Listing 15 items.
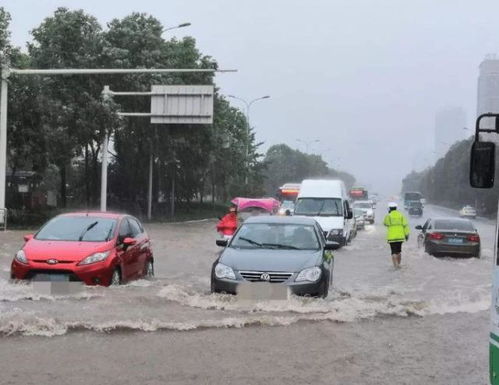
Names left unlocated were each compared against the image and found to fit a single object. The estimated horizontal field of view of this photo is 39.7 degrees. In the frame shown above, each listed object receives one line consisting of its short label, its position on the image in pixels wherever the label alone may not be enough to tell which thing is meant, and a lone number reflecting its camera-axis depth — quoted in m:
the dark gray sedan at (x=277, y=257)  9.52
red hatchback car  10.38
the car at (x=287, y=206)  25.94
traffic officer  17.69
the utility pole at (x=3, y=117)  23.84
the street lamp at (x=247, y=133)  61.61
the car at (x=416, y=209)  70.72
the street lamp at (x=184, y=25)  30.06
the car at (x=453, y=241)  21.27
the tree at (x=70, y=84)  31.03
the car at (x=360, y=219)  37.86
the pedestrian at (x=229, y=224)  18.45
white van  23.44
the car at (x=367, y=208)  45.41
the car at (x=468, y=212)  70.75
